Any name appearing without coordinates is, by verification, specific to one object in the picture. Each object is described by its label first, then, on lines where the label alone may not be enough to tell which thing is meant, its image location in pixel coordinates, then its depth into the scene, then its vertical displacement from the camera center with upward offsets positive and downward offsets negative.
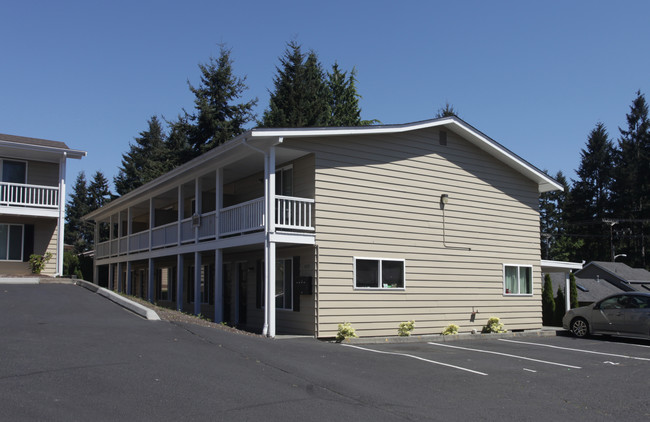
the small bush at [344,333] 15.42 -1.97
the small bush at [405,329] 16.62 -2.01
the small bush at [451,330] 17.80 -2.18
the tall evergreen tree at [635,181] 57.97 +7.60
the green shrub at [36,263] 22.78 -0.22
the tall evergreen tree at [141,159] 50.98 +9.08
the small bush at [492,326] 18.90 -2.19
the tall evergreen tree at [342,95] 43.44 +12.08
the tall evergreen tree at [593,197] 61.91 +6.46
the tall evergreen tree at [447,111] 53.35 +13.34
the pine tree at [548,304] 28.47 -2.27
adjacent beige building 22.30 +2.12
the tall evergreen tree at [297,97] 36.94 +10.49
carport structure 21.94 -0.32
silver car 16.61 -1.73
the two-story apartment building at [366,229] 15.66 +0.86
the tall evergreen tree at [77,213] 69.00 +5.25
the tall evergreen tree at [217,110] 40.28 +10.22
